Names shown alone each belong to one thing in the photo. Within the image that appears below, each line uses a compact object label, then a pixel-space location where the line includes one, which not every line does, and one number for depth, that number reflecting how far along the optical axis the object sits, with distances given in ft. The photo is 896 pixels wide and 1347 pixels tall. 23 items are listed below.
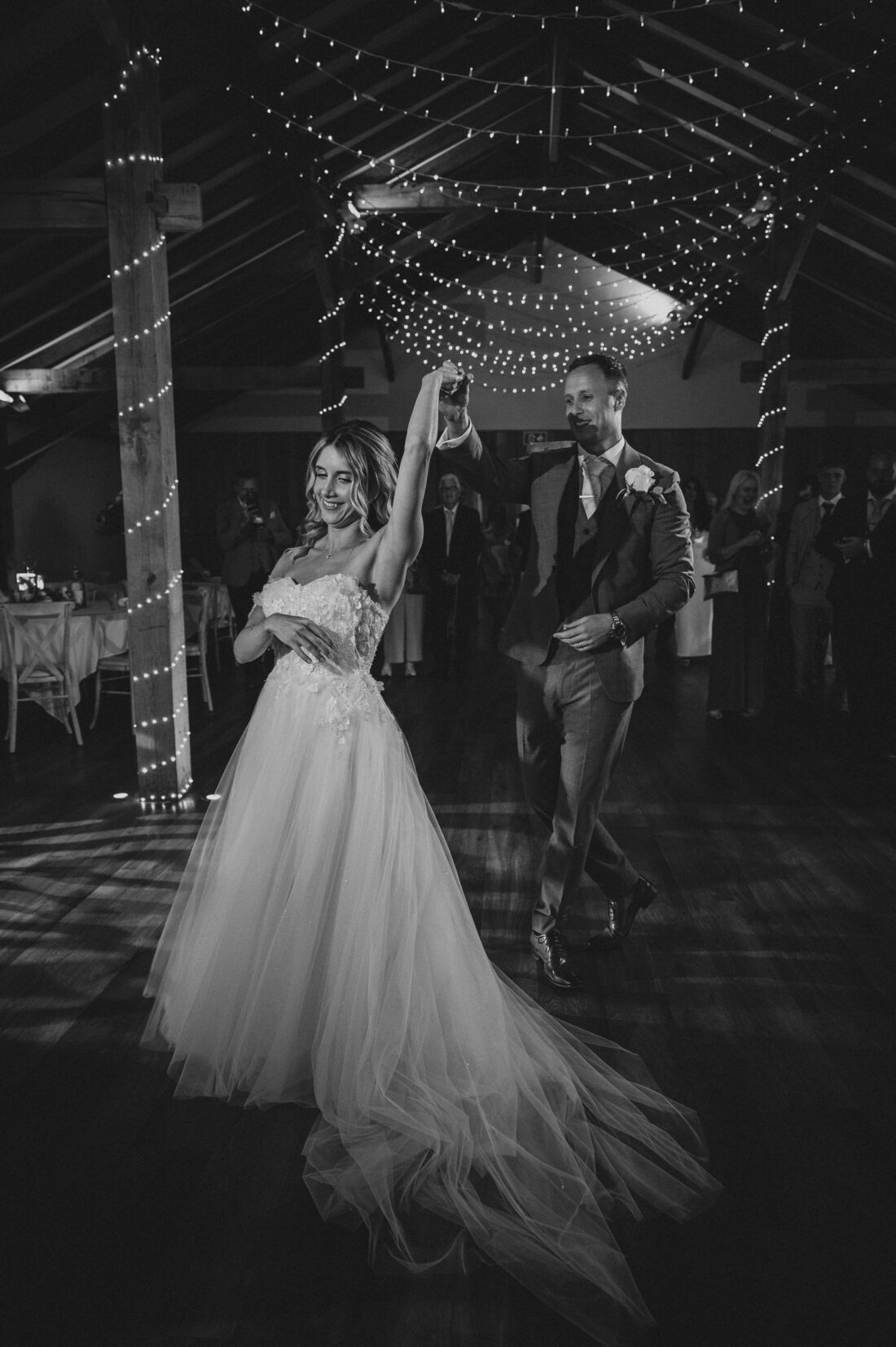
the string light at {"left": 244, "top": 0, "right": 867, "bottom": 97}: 17.53
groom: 7.72
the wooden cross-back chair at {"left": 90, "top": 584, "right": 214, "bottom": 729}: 18.60
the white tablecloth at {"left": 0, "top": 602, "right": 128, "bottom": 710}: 18.10
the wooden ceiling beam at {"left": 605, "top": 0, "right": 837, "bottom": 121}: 21.44
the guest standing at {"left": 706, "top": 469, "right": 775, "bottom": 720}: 18.74
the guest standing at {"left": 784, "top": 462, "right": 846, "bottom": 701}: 21.01
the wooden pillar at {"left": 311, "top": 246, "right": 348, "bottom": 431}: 28.04
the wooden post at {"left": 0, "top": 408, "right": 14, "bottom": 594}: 28.66
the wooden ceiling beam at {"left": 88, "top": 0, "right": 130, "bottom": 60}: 11.93
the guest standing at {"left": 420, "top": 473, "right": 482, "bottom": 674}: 24.23
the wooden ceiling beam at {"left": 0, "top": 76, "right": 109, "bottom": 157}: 17.12
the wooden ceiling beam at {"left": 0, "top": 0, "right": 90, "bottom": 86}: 15.02
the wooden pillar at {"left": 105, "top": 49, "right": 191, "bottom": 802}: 13.04
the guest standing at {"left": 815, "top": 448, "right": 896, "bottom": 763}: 16.93
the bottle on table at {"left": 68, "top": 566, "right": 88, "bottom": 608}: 19.62
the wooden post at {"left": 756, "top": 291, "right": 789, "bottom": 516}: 26.40
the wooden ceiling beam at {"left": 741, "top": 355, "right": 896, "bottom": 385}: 34.71
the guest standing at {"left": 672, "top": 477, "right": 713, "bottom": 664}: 27.96
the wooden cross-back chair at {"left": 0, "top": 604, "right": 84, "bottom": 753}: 16.96
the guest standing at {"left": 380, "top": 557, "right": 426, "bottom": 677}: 24.49
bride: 5.51
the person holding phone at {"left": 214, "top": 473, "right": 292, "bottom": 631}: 24.48
